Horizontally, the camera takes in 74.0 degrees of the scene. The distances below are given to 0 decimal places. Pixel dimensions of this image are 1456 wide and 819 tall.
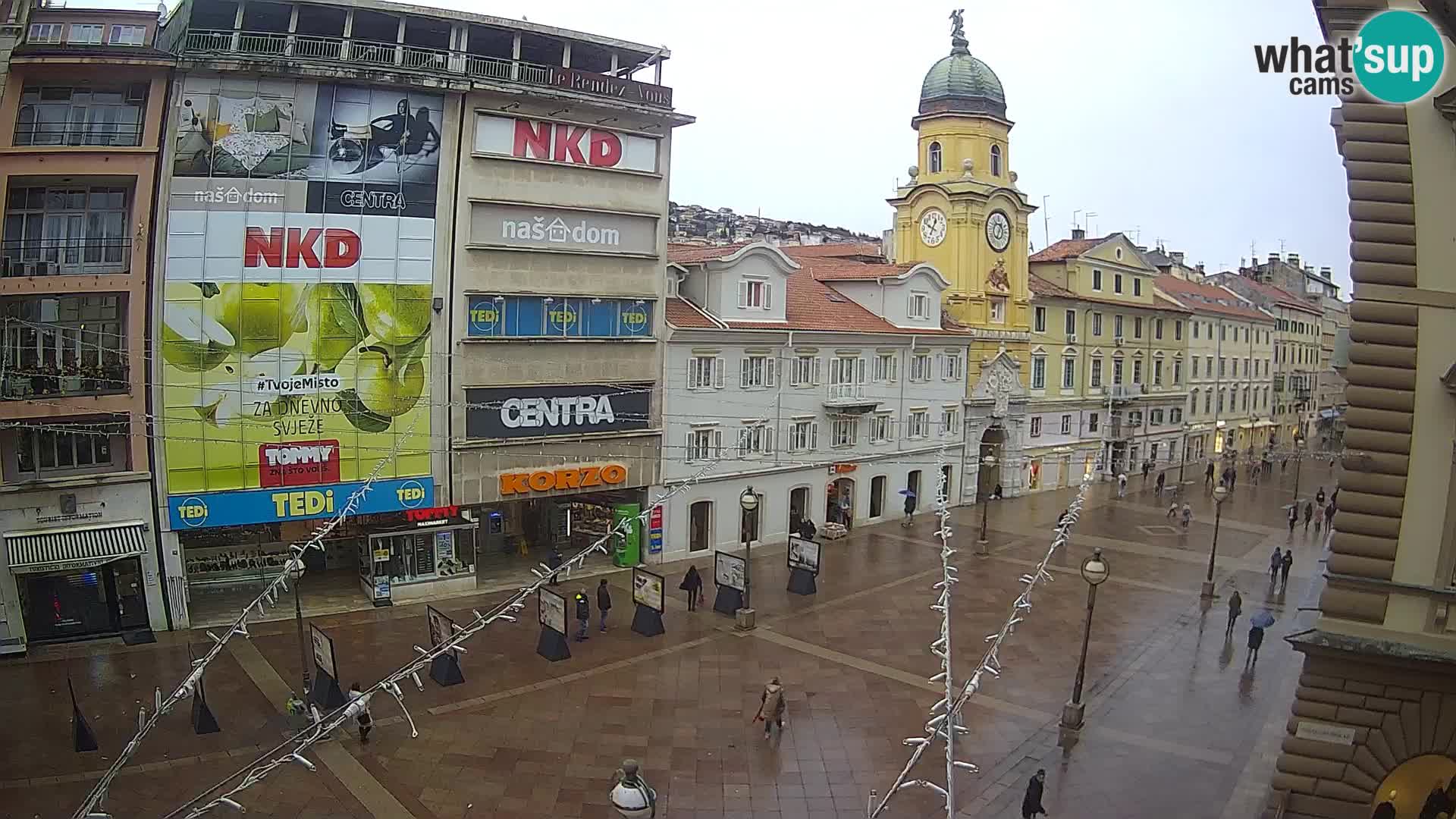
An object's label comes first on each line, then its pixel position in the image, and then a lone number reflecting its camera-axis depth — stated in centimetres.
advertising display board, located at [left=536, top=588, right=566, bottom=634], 2292
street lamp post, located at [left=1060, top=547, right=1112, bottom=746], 1833
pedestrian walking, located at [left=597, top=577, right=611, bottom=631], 2502
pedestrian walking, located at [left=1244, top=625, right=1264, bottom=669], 2370
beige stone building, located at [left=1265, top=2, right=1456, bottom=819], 1303
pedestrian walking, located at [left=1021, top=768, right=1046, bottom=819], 1519
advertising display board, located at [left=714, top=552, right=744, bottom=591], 2662
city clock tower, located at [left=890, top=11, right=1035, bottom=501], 4575
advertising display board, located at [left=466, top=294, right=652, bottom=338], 2836
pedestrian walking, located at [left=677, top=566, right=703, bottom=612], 2708
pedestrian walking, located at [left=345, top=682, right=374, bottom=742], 1820
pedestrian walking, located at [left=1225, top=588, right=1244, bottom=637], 2583
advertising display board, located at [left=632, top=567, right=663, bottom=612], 2481
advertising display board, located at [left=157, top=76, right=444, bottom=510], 2458
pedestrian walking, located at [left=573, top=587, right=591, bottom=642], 2422
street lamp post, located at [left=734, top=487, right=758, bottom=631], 2467
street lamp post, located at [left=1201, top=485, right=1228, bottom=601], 2956
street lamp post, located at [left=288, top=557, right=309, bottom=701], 1861
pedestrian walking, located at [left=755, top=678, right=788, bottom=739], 1880
